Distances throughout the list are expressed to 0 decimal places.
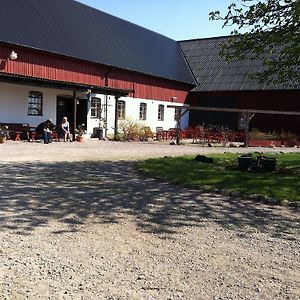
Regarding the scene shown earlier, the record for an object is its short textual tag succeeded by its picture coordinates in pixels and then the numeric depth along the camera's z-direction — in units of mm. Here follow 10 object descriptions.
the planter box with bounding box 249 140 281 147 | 25050
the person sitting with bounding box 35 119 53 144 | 20759
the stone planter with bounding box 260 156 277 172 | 11945
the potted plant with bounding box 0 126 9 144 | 19641
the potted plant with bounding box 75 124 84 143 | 23841
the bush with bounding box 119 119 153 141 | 26750
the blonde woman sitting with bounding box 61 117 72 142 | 22916
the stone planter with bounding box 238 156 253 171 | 12086
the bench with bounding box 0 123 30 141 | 21781
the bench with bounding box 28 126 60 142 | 22095
